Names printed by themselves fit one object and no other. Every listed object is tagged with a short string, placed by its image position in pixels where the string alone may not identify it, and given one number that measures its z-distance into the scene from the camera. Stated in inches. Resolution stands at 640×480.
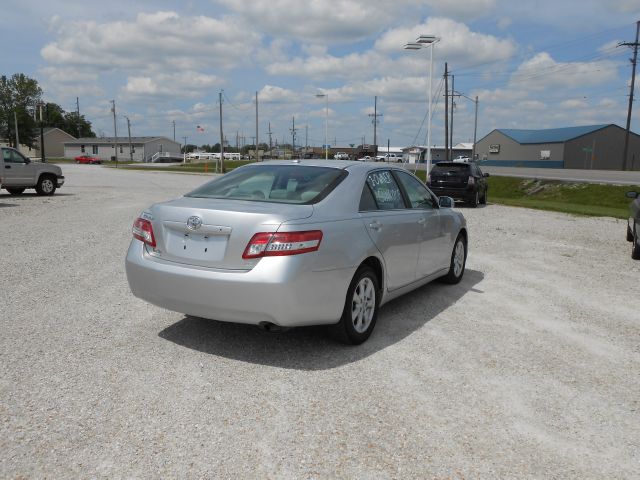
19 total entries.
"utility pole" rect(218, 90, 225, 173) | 2086.1
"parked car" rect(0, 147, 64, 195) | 780.0
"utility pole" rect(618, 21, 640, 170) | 2012.8
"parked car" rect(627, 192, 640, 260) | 384.9
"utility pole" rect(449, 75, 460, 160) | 2157.0
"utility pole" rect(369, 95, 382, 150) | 3951.8
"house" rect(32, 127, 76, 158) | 4633.4
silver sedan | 162.7
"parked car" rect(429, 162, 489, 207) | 784.3
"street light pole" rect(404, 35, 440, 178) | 1051.3
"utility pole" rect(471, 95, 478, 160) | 2990.7
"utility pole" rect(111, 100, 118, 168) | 3499.0
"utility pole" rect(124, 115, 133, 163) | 3843.5
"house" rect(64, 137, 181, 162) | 4224.9
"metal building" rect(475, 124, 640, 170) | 3125.0
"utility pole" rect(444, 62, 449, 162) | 2037.2
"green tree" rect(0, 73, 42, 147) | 4119.1
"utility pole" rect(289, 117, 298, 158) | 4809.8
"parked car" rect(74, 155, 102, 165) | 3493.4
